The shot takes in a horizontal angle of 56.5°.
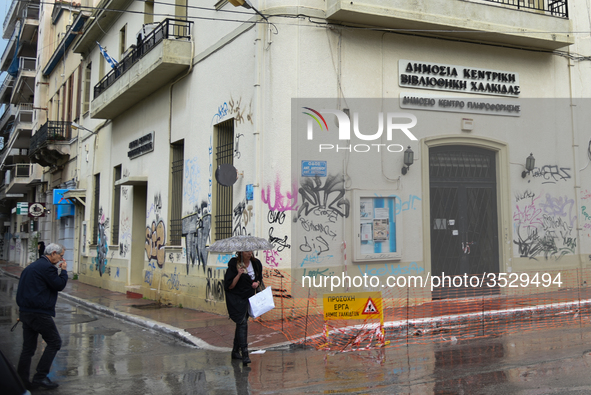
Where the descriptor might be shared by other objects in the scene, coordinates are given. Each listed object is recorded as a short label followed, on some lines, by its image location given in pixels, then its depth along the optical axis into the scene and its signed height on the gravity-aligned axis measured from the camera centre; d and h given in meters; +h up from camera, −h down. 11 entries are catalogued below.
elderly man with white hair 6.34 -0.85
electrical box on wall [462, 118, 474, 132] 12.10 +2.44
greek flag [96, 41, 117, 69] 16.83 +5.50
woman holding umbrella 7.55 -0.74
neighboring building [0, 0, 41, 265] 33.84 +8.25
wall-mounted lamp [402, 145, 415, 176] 11.41 +1.59
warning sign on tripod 8.45 -1.09
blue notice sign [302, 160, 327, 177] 10.62 +1.32
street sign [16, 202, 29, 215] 26.87 +1.46
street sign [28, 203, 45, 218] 24.59 +1.24
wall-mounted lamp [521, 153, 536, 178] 12.59 +1.61
